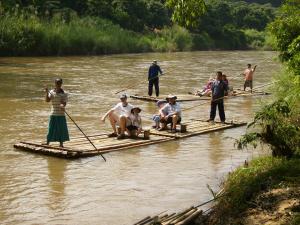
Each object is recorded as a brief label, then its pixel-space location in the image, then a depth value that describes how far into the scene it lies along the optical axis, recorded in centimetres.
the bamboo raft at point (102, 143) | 1112
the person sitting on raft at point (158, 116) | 1370
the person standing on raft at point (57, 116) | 1112
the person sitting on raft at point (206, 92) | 2083
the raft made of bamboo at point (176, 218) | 672
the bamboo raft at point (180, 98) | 2000
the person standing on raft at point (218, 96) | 1509
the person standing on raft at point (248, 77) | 2247
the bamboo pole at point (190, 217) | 679
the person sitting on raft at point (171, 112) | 1350
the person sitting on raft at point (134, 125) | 1273
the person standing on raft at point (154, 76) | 2050
